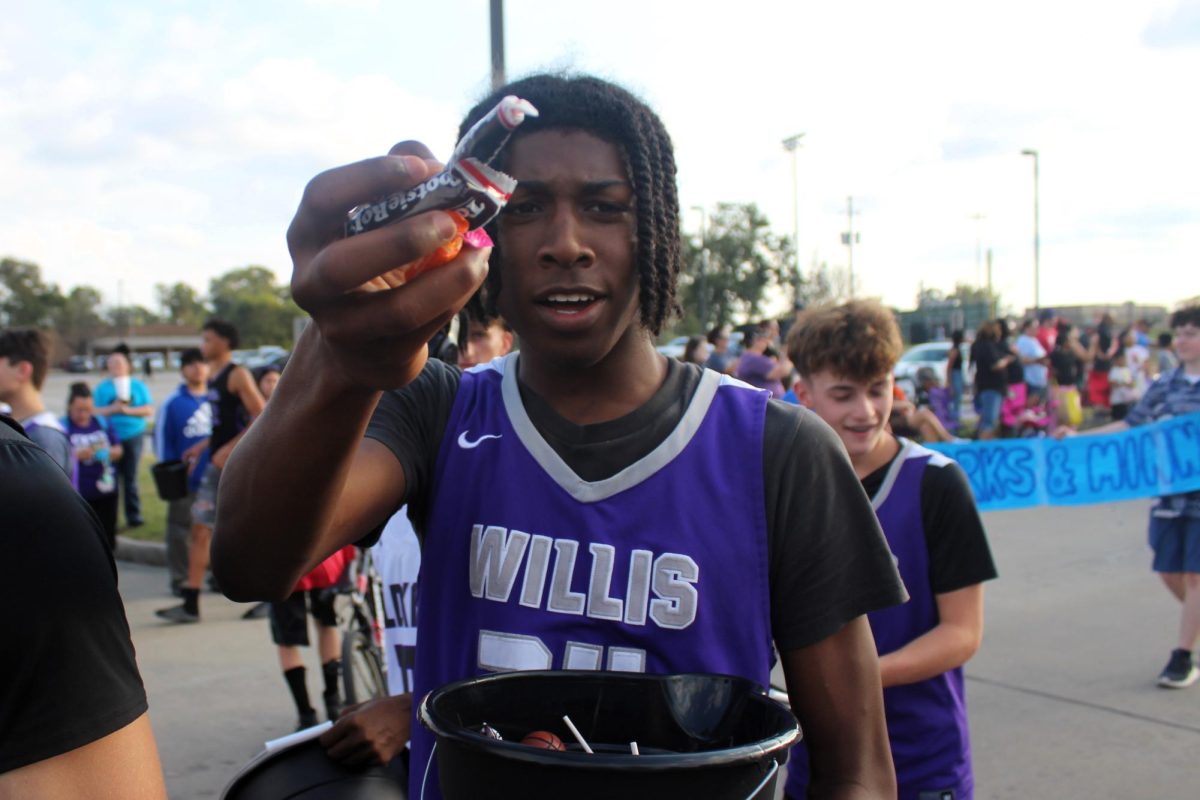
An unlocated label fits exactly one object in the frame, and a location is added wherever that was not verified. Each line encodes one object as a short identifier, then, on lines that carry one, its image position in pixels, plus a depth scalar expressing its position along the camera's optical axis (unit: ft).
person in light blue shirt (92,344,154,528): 33.30
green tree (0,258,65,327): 310.45
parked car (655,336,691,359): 110.52
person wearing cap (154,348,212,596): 25.96
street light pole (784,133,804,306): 129.85
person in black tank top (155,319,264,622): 21.77
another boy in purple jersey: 7.95
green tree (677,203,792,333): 228.43
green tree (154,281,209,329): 400.06
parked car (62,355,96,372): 230.07
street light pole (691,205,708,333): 158.44
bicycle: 14.92
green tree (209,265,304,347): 306.55
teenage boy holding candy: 4.60
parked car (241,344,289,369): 150.21
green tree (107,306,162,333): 317.22
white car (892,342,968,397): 78.43
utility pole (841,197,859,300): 151.66
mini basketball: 3.84
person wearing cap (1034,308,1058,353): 55.83
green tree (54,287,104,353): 310.39
